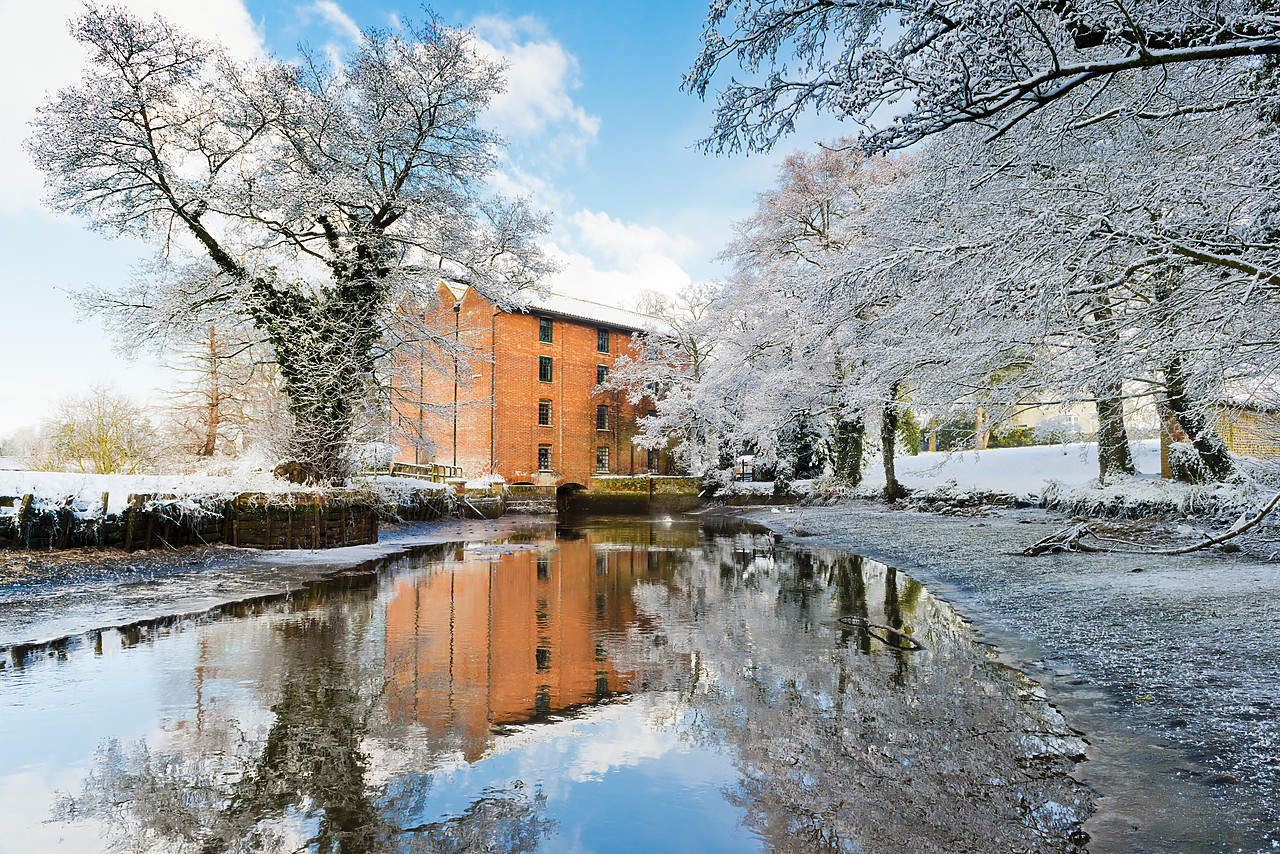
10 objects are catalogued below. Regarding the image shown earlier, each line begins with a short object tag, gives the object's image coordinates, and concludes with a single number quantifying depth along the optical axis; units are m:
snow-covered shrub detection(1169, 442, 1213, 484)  12.96
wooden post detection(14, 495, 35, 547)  9.04
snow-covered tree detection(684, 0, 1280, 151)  4.18
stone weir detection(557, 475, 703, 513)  32.78
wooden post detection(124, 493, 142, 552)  10.27
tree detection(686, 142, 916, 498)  20.70
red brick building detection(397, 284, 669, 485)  35.16
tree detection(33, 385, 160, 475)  25.44
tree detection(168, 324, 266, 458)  26.11
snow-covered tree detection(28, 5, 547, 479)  13.40
